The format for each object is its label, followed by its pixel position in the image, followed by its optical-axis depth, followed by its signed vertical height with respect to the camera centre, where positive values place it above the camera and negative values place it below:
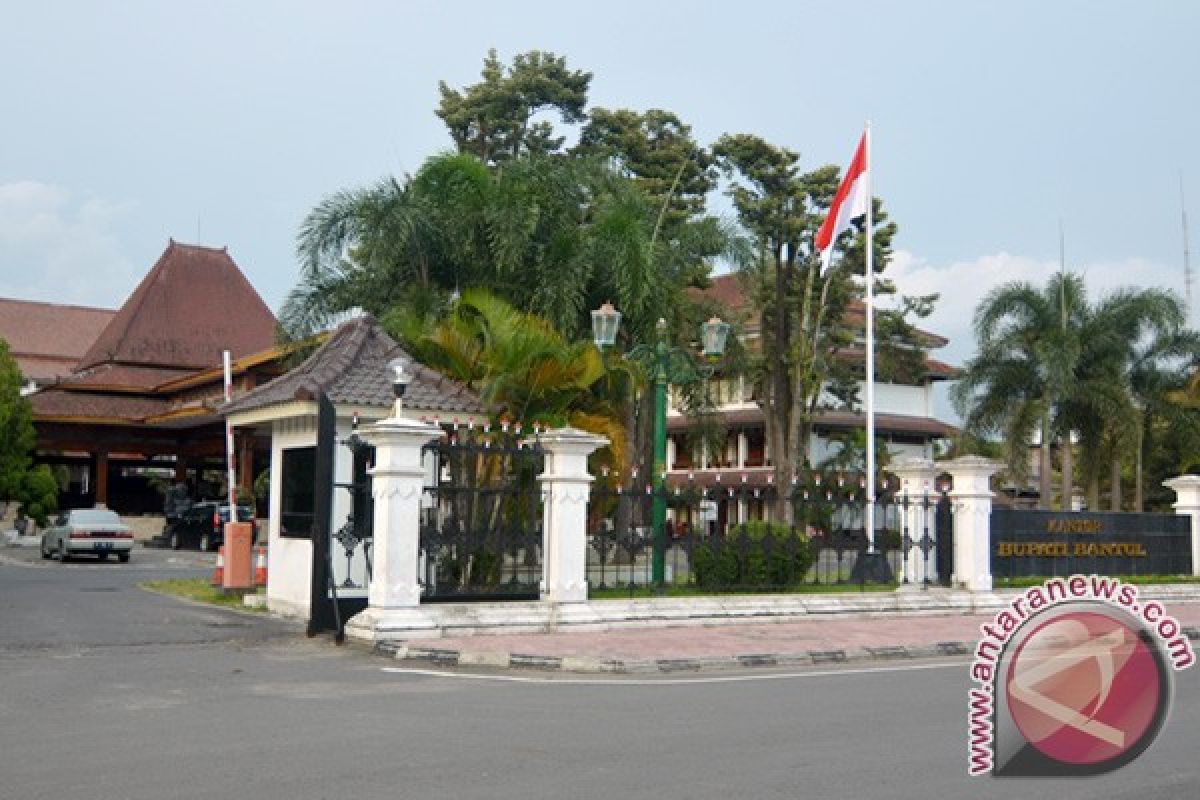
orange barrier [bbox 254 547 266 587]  20.84 -0.88
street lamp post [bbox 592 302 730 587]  17.33 +2.08
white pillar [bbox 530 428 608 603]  15.80 +0.03
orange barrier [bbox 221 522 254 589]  20.16 -0.75
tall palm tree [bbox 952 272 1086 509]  35.81 +4.25
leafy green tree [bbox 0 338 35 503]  40.78 +2.51
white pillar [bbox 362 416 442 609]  14.46 +0.06
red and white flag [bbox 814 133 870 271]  24.86 +6.06
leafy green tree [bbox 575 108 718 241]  38.62 +11.03
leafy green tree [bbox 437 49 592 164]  39.59 +12.67
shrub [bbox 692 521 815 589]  18.09 -0.56
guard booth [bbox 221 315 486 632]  14.98 +0.79
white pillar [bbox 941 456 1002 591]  19.75 -0.01
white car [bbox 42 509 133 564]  33.19 -0.62
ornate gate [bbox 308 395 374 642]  14.82 -0.21
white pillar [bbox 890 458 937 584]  19.44 +0.18
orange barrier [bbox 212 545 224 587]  21.03 -0.99
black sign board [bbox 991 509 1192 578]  20.78 -0.40
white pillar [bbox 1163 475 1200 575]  24.22 +0.39
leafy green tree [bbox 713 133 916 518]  40.84 +7.79
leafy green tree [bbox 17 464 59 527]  42.78 +0.56
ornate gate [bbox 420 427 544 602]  15.30 -0.08
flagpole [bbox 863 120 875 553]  21.95 +2.92
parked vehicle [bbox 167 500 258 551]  40.40 -0.50
